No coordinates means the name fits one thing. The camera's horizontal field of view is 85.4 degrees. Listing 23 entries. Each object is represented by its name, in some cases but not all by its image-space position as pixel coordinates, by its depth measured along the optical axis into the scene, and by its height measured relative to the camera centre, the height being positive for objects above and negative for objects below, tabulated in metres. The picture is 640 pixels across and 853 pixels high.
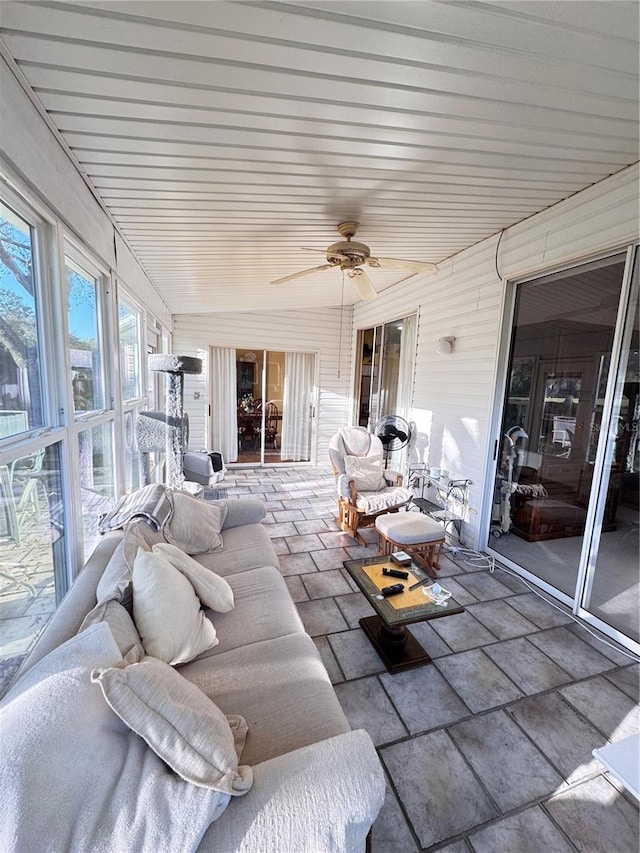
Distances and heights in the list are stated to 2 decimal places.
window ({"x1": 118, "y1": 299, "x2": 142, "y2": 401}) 3.16 +0.24
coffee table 1.84 -1.21
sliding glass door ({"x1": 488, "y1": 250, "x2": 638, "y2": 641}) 2.42 -0.47
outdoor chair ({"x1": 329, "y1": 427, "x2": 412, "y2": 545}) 3.52 -1.09
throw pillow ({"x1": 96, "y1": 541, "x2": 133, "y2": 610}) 1.37 -0.86
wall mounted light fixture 3.70 +0.44
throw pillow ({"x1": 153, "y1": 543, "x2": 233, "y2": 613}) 1.68 -1.01
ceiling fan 2.57 +0.94
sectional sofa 0.72 -0.94
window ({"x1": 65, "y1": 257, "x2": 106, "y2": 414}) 1.99 +0.20
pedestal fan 4.44 -0.62
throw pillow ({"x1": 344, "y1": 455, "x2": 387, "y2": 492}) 3.90 -1.02
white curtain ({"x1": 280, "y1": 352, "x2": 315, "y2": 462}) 6.33 -0.46
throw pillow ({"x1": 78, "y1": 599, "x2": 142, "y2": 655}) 1.18 -0.88
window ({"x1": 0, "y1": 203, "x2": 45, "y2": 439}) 1.34 +0.15
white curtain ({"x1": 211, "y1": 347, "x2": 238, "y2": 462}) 6.02 -0.46
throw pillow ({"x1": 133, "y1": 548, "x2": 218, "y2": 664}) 1.34 -0.96
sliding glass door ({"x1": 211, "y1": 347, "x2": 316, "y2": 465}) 6.09 -0.47
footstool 2.79 -1.22
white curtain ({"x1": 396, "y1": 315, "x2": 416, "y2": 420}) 4.69 +0.25
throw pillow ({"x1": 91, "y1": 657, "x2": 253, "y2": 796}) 0.83 -0.88
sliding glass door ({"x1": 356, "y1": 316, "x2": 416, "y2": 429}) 4.84 +0.21
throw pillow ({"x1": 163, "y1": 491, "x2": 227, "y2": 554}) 2.26 -1.01
